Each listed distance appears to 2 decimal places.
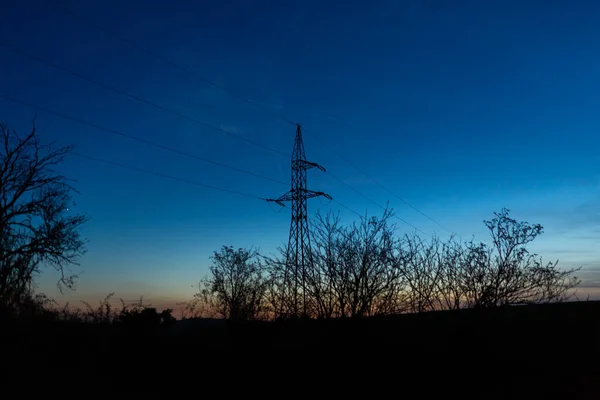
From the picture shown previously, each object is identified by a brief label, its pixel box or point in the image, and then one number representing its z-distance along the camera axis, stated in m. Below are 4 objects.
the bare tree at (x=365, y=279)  13.89
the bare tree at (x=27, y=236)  22.77
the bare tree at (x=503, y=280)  15.86
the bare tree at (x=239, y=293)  15.58
